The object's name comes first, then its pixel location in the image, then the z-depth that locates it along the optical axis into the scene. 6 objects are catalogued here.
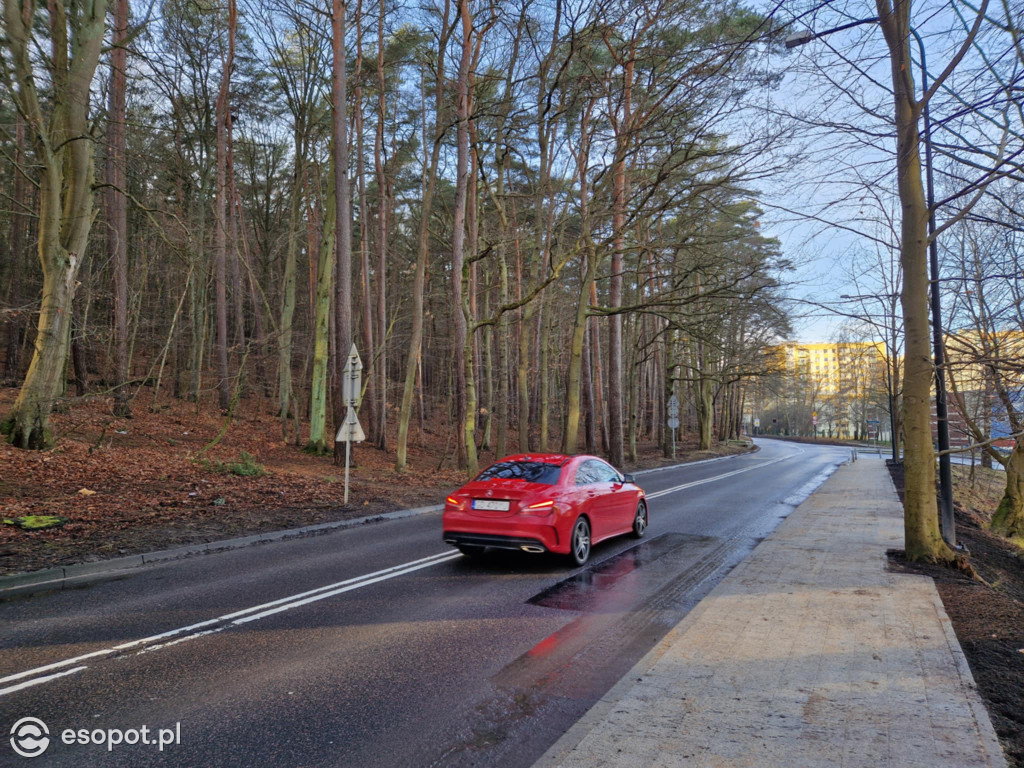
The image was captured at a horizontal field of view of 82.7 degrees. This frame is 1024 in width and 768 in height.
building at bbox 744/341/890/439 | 54.75
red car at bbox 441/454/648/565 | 7.36
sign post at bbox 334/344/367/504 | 12.30
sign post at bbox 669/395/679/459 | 29.80
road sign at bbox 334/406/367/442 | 12.30
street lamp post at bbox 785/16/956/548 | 9.07
